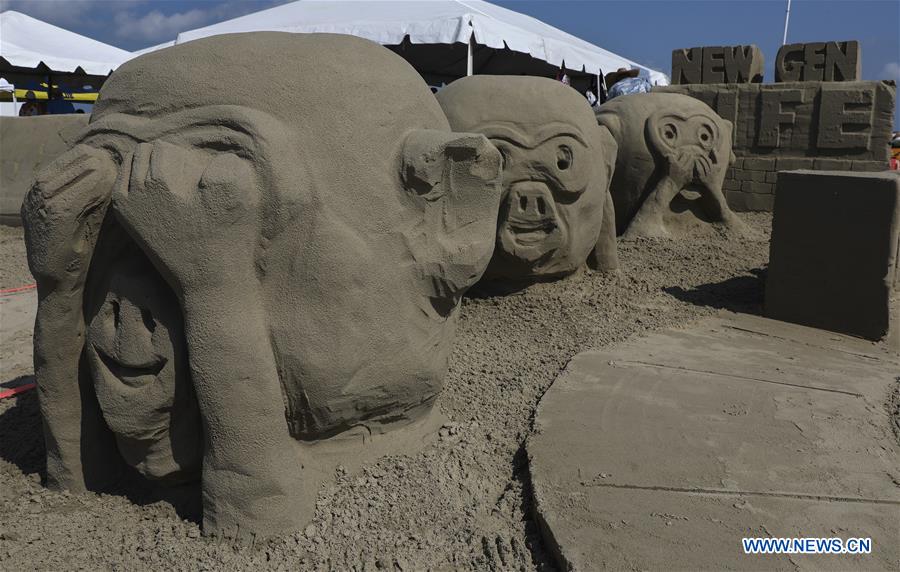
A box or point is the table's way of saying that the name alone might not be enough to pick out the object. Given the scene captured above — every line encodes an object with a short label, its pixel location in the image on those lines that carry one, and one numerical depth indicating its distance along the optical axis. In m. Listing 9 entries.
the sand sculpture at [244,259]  1.85
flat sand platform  1.92
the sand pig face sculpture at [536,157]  3.82
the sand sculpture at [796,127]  7.07
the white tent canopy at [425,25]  9.06
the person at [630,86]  9.28
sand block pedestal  3.81
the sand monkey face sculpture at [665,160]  6.14
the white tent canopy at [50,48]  9.84
